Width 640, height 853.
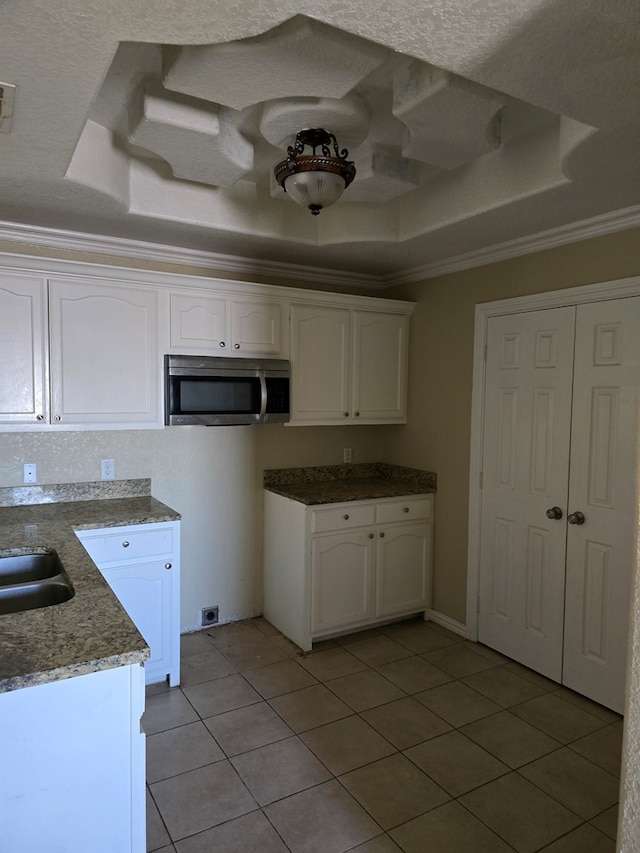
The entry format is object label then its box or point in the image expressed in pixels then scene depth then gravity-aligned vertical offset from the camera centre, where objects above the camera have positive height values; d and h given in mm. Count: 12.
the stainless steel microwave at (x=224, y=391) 3076 +38
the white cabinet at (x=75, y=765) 1323 -931
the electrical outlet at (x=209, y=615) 3586 -1423
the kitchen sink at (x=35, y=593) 1997 -721
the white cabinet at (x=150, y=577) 2715 -919
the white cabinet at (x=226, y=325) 3098 +420
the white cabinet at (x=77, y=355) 2693 +206
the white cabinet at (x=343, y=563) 3332 -1050
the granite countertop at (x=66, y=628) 1347 -652
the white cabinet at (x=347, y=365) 3504 +223
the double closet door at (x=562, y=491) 2705 -481
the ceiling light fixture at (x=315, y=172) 2006 +835
